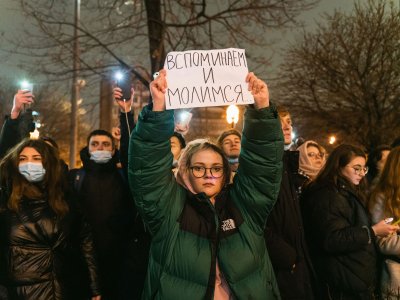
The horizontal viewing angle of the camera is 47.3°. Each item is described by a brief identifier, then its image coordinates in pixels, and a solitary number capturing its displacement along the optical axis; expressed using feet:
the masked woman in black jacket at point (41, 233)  10.92
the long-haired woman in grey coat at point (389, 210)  12.37
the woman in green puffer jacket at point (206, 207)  8.25
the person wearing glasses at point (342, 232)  11.63
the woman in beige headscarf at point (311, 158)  15.33
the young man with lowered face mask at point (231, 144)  14.80
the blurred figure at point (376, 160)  18.86
